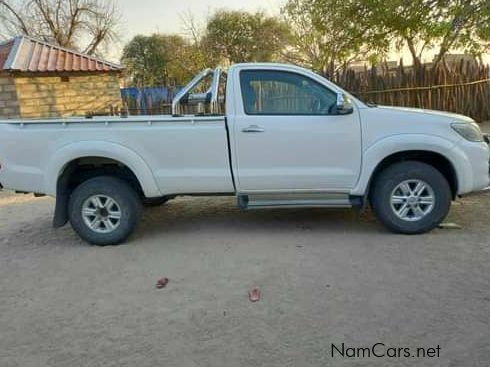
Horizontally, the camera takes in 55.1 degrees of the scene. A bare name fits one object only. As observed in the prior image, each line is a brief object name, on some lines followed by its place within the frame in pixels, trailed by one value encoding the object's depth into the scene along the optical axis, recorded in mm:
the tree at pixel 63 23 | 29625
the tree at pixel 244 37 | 25953
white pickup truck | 5098
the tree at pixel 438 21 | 10312
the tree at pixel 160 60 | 23469
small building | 13000
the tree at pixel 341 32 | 12703
